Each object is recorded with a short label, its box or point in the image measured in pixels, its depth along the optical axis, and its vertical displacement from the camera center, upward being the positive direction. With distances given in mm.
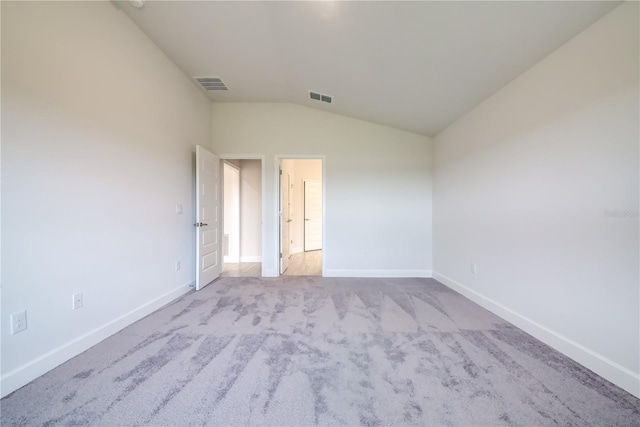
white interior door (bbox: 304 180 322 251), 6469 -114
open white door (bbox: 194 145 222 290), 3170 -104
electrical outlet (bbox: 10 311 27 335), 1394 -683
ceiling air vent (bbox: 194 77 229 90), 3193 +1841
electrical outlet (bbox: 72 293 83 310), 1744 -690
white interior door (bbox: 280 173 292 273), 4168 -99
